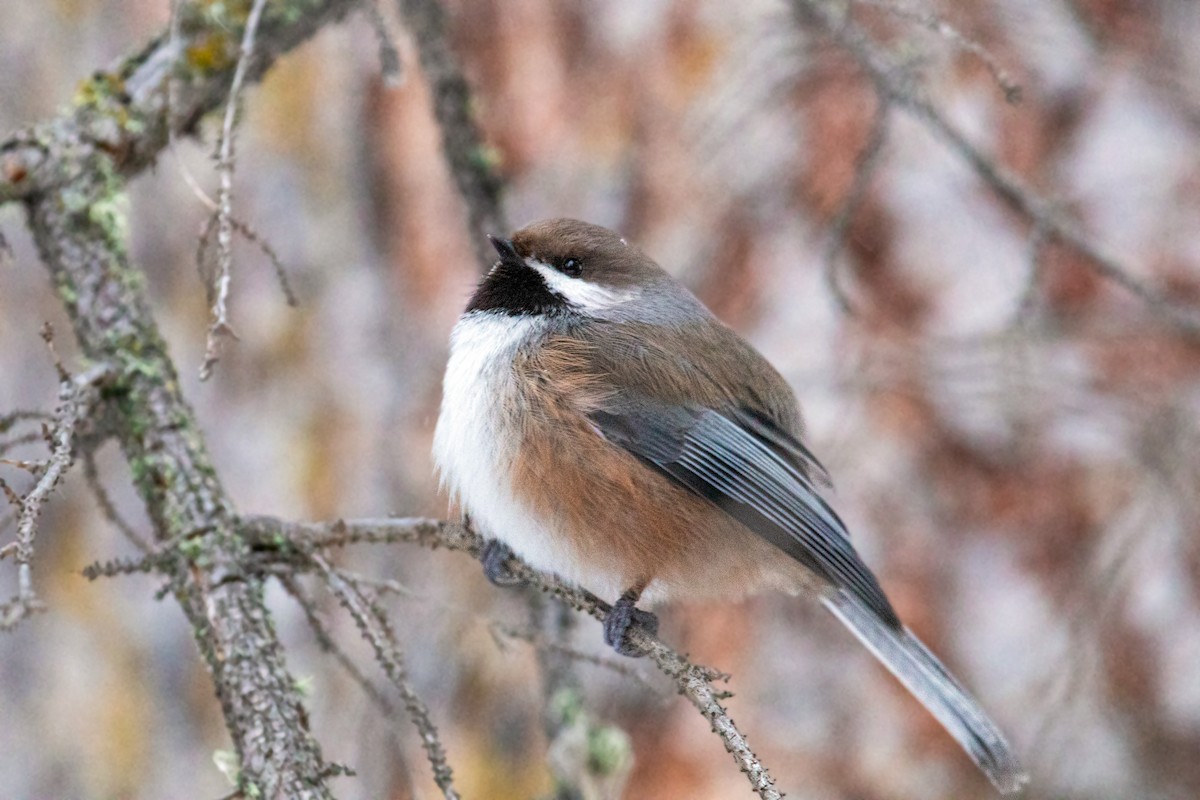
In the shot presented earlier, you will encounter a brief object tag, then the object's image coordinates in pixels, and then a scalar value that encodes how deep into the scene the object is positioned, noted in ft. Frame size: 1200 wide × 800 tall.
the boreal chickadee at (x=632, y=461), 16.25
